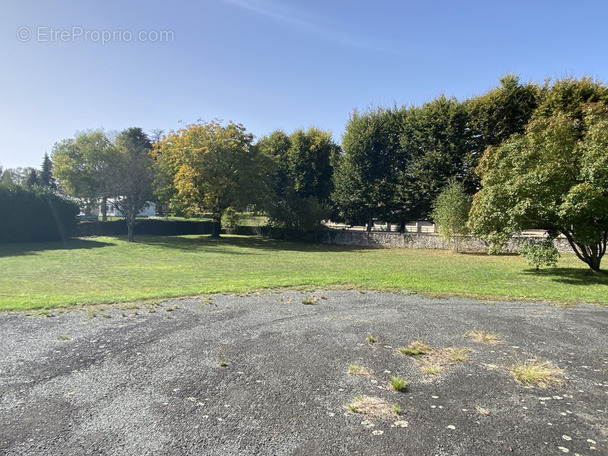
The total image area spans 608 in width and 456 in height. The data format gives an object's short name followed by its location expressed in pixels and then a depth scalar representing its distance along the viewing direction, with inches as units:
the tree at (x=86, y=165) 1267.2
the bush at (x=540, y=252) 555.8
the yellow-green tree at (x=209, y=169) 1222.3
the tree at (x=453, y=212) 1003.9
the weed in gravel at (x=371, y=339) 233.5
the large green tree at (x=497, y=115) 1016.2
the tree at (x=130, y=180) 1228.5
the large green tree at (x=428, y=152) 1095.6
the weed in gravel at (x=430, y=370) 186.1
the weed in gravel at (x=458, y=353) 204.8
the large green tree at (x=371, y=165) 1263.5
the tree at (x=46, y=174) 2578.7
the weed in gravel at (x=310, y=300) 346.9
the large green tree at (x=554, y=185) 487.8
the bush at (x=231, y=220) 1477.9
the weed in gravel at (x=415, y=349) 212.5
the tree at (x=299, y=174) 1392.7
